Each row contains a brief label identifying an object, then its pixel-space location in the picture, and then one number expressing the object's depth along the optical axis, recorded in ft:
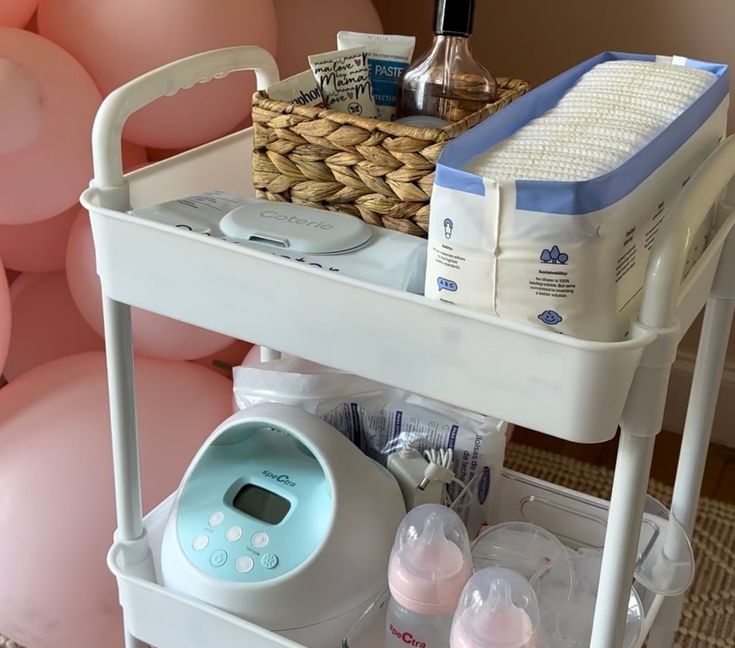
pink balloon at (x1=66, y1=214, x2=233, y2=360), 3.52
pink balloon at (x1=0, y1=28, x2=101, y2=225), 3.18
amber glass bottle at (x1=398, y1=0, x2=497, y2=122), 2.37
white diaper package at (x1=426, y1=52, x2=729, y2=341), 1.71
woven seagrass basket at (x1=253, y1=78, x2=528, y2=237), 2.14
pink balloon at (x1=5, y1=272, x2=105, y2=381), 3.91
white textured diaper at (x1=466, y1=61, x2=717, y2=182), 1.85
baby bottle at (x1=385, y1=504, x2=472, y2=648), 2.33
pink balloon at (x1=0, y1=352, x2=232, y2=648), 3.31
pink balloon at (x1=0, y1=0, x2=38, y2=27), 3.29
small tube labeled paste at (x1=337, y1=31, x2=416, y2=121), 2.55
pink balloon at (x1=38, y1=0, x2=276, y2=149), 3.28
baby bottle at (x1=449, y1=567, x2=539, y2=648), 2.20
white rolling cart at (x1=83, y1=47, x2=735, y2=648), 1.79
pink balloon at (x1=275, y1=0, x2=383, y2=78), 3.80
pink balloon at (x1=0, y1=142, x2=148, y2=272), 3.72
